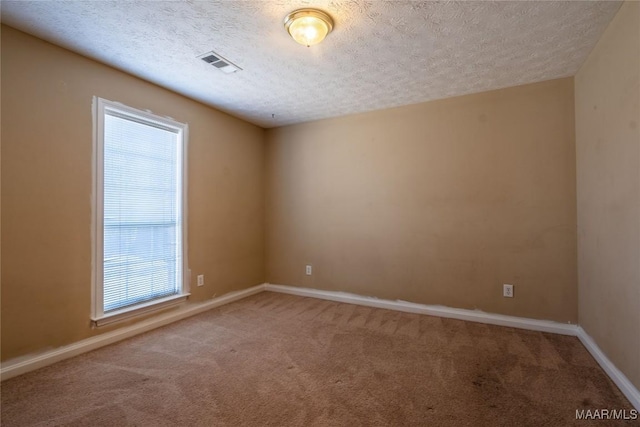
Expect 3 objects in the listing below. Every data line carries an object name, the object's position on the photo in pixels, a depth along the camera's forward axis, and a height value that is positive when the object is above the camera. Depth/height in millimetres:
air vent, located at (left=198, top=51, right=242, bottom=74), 2408 +1337
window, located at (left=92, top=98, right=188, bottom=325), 2555 +57
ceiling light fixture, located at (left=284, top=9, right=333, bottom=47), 1897 +1293
